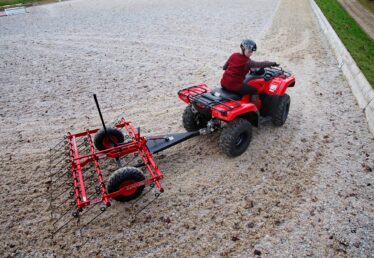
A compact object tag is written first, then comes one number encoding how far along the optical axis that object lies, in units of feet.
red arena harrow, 14.16
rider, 16.99
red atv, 17.04
